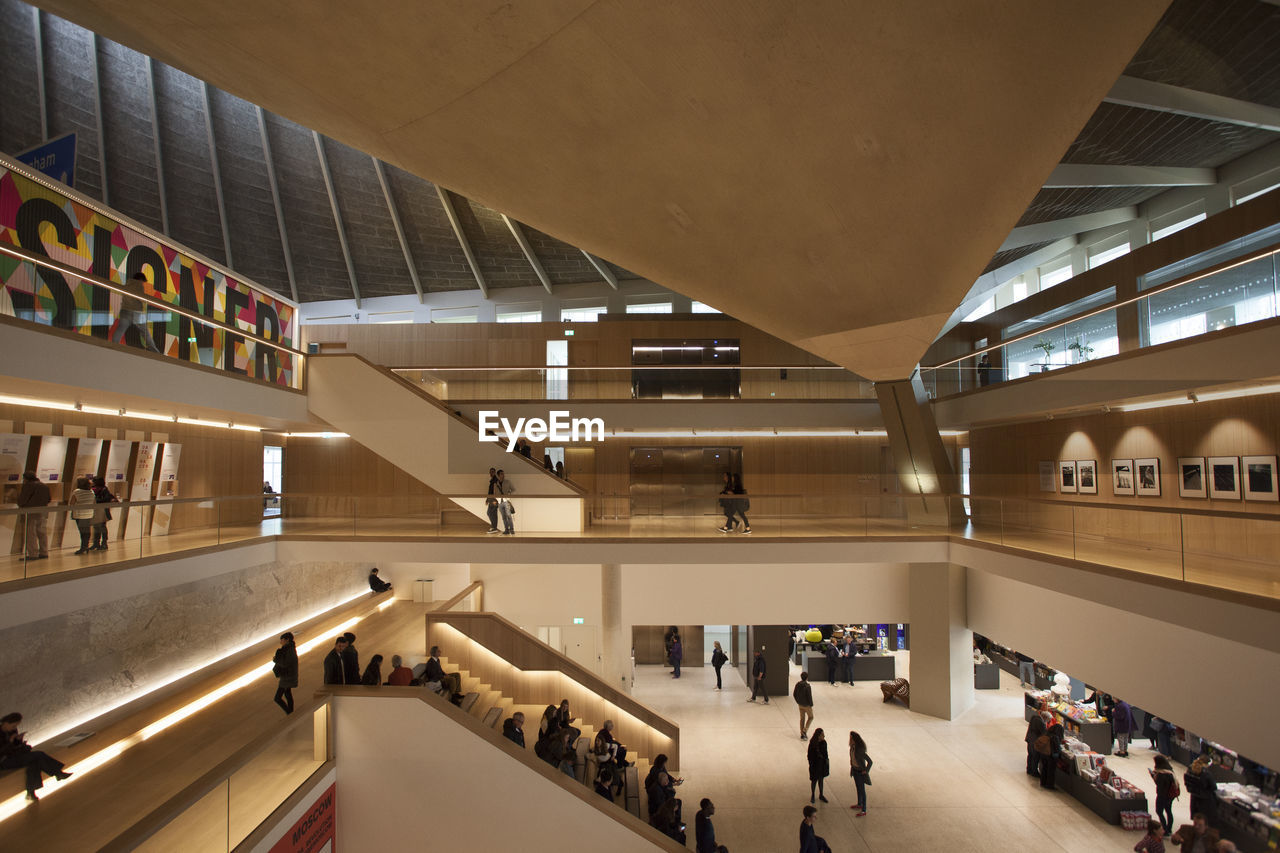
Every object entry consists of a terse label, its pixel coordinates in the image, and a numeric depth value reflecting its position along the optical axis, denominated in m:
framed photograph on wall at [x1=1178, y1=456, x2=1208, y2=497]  10.69
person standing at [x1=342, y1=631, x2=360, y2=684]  9.22
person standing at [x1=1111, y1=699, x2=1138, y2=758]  11.80
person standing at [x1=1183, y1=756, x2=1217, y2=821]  8.95
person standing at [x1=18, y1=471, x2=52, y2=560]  7.36
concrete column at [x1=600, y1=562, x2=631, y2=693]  14.15
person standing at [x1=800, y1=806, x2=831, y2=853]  8.39
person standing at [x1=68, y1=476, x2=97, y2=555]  8.04
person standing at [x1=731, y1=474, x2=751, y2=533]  12.33
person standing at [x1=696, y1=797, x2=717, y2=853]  8.66
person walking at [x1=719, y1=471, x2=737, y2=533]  12.36
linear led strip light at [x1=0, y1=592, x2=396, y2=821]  6.72
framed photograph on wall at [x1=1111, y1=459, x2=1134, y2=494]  12.40
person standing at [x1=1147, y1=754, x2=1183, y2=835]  9.26
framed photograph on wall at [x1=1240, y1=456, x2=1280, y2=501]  9.44
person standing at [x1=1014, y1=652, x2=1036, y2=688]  15.83
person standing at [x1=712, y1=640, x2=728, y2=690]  16.98
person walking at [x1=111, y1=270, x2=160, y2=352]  8.69
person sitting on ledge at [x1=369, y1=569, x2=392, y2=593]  17.28
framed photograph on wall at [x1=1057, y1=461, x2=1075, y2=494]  13.92
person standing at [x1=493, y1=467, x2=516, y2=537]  12.42
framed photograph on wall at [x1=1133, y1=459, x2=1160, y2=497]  11.77
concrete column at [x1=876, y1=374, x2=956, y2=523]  12.39
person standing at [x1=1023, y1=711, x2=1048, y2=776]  11.30
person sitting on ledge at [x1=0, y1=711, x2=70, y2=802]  6.57
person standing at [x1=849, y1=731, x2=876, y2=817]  10.35
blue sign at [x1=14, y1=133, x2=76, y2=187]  10.68
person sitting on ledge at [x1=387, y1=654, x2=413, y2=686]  9.39
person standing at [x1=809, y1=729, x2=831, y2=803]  10.66
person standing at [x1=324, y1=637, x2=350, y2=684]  9.16
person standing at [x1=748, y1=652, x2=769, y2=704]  15.48
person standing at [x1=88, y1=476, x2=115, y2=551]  8.34
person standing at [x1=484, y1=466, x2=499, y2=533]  12.51
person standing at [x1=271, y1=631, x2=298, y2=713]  8.84
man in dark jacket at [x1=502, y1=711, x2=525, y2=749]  9.59
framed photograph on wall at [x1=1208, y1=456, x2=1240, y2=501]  10.02
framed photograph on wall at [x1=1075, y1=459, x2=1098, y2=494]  13.29
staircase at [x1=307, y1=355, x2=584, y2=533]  13.64
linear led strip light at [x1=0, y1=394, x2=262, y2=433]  9.48
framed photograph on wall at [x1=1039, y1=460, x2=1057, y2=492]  14.31
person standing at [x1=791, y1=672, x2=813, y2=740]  13.04
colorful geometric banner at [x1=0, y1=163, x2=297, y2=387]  7.50
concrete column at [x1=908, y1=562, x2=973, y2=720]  13.61
